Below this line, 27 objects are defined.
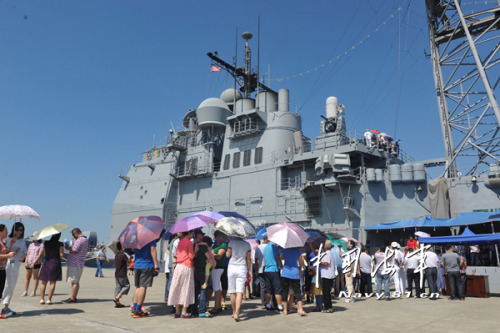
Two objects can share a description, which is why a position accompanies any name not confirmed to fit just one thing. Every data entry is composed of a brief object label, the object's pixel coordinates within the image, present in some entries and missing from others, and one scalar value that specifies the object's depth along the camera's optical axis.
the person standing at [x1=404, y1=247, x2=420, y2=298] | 9.90
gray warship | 17.05
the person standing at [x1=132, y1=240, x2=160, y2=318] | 6.52
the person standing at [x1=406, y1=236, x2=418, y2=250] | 13.08
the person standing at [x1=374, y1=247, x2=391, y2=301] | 9.78
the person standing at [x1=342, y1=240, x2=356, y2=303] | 9.30
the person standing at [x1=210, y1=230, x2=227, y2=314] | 7.17
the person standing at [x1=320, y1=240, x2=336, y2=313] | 7.48
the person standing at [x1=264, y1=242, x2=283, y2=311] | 6.99
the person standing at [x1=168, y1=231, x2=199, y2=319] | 6.37
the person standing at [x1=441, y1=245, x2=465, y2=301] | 9.57
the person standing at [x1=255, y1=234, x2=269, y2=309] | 7.36
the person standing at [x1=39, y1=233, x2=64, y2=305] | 7.66
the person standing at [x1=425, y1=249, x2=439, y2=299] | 9.61
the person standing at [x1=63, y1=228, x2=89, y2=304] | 7.89
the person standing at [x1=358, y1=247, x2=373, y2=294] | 9.99
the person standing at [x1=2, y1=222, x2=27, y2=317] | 6.04
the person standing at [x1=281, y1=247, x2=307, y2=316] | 6.98
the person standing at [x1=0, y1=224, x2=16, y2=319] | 5.75
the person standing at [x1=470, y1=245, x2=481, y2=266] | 14.68
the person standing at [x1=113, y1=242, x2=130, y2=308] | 7.79
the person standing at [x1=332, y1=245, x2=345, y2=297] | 9.77
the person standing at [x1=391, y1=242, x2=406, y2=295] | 10.27
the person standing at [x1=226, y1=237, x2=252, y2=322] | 6.54
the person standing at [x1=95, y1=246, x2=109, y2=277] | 17.46
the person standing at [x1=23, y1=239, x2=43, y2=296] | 9.04
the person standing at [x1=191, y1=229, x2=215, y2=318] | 6.64
